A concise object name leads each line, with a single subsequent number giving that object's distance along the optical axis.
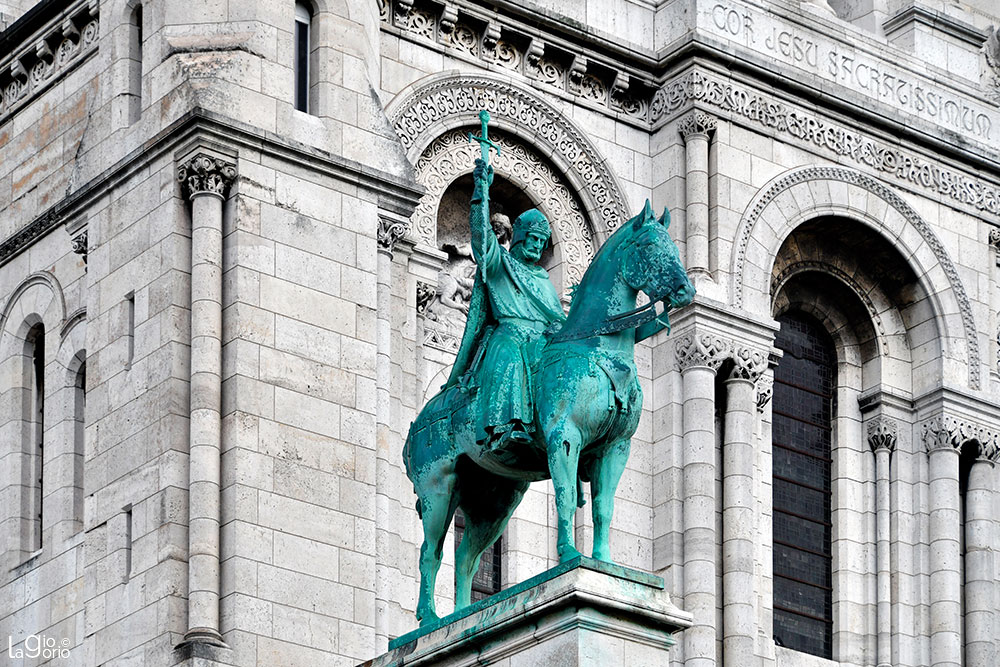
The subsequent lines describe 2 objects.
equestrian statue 34.47
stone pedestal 33.47
